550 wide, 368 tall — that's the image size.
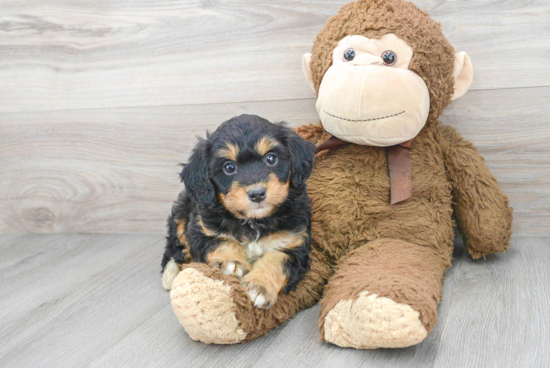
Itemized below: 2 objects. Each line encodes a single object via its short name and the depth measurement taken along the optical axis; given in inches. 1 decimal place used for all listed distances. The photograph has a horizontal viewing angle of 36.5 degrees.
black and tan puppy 33.3
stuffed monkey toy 32.6
